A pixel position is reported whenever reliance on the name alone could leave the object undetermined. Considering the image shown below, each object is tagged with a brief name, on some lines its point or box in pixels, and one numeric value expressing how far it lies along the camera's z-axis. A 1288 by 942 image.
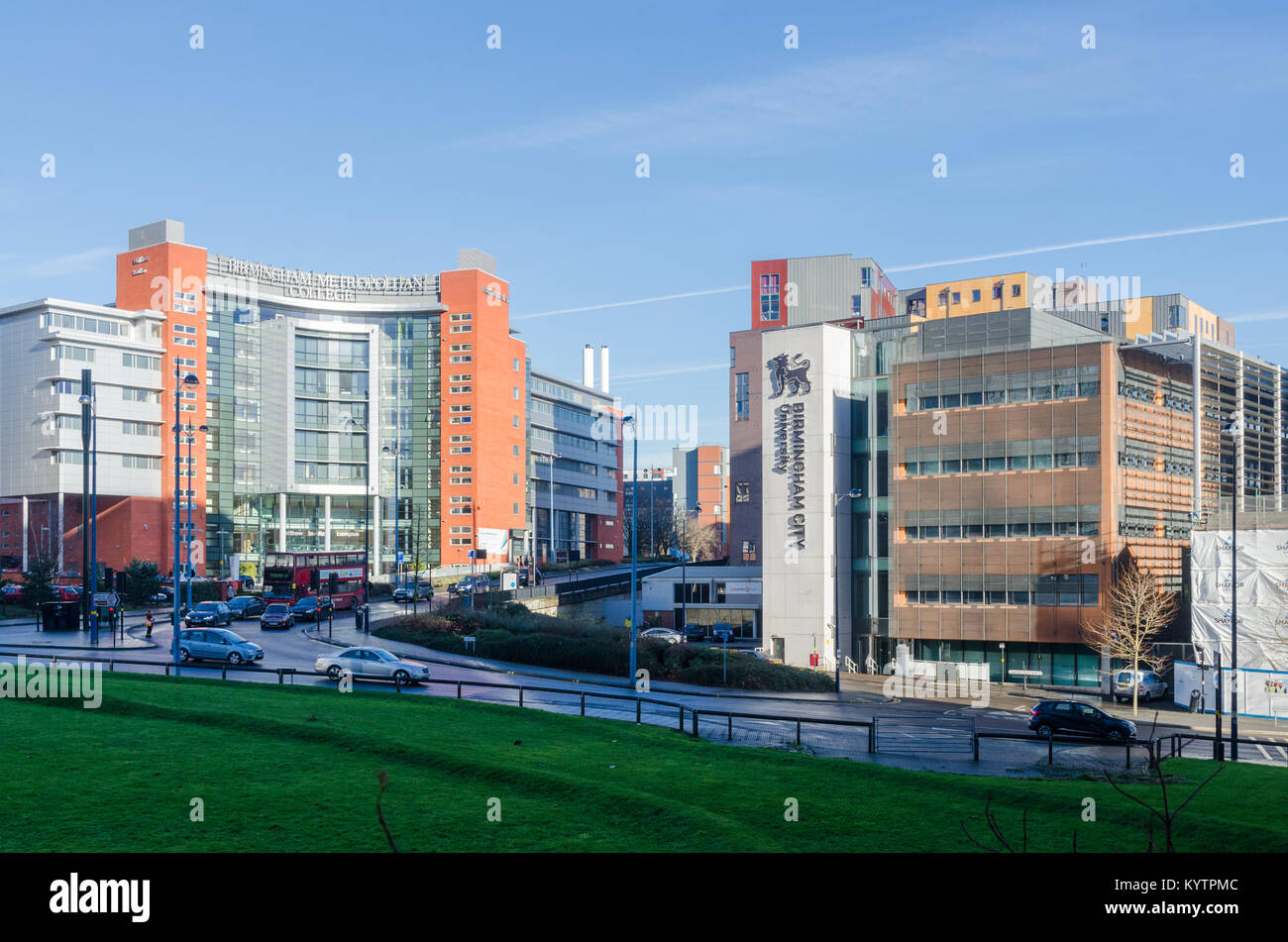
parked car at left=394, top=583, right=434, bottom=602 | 73.19
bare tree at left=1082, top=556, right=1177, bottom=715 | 47.66
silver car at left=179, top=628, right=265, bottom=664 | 40.62
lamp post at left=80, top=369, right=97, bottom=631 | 45.21
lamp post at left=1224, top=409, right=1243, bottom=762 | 29.81
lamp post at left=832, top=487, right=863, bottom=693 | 60.49
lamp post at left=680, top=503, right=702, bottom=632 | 68.80
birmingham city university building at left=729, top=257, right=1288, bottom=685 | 54.78
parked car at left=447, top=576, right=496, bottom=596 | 72.19
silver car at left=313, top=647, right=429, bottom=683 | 36.81
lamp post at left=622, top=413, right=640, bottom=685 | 43.95
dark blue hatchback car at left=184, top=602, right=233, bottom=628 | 55.38
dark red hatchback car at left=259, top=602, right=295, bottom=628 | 56.31
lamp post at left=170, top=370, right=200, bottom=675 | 37.21
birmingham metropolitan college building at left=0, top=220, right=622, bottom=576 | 89.25
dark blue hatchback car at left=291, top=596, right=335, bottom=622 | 61.38
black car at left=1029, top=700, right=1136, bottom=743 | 33.50
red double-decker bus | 65.31
